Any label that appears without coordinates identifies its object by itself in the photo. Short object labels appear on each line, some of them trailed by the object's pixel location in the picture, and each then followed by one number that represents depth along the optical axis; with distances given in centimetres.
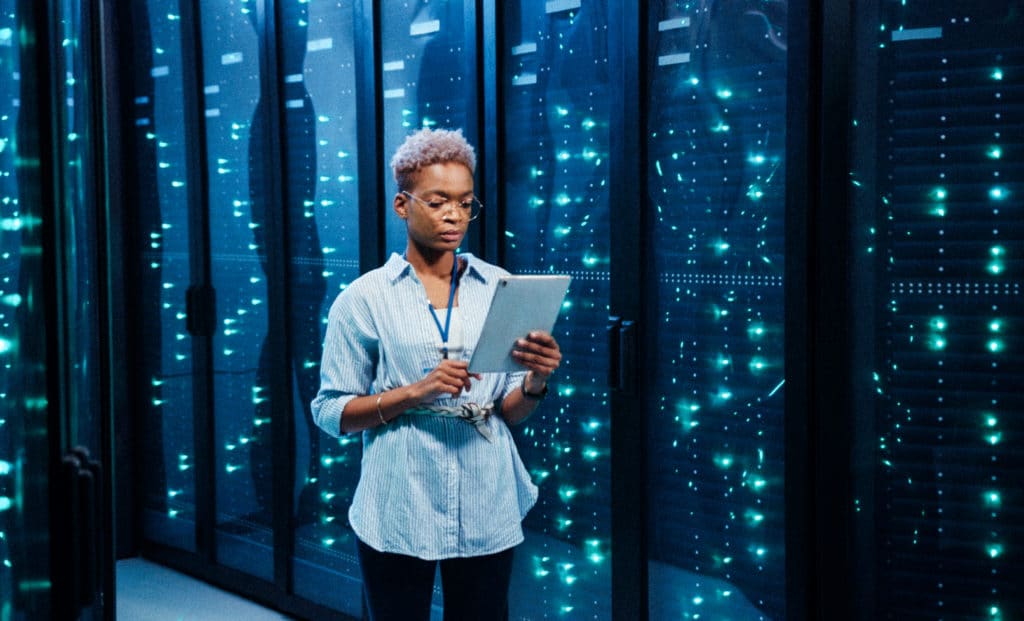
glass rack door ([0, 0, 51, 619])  103
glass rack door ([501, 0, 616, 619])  279
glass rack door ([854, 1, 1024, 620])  205
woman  185
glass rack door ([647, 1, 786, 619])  240
